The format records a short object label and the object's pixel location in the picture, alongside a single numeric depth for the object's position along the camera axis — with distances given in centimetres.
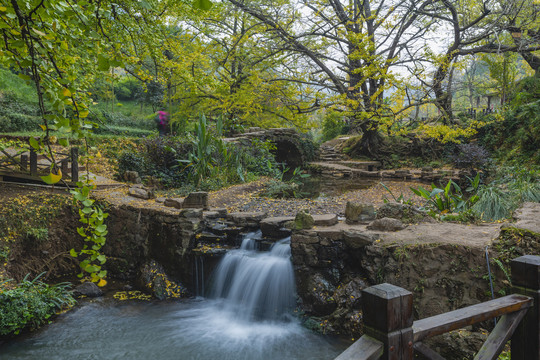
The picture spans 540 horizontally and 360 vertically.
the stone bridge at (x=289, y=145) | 1424
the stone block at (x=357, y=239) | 430
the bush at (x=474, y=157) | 1081
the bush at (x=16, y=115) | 1103
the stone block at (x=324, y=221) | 496
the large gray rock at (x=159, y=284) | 550
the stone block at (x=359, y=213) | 505
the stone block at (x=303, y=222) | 479
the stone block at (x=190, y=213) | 577
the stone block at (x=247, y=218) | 604
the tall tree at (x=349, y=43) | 948
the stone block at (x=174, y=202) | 636
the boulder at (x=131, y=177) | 856
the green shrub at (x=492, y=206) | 531
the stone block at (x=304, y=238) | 466
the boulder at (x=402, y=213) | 493
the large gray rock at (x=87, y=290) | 530
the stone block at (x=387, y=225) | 454
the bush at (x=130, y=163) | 891
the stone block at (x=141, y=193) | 705
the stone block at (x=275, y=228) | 555
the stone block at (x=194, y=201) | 639
